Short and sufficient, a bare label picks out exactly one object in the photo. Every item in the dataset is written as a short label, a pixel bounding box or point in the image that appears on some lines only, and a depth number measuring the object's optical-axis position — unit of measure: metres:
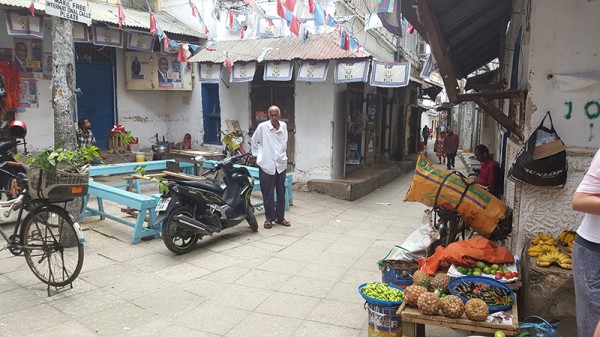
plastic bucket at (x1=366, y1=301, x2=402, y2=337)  3.24
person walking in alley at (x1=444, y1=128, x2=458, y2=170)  15.60
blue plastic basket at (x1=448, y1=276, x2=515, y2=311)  3.32
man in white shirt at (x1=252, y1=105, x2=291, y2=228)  6.96
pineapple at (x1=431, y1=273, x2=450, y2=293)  3.51
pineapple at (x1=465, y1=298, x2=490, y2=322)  2.95
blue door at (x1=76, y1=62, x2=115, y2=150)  11.58
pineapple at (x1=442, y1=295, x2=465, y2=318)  3.00
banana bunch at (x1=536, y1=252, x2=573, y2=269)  3.45
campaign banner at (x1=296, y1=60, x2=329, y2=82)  9.29
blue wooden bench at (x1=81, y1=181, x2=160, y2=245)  5.84
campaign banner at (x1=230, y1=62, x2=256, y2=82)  10.21
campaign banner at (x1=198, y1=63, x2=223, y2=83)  10.95
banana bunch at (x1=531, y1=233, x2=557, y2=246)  3.80
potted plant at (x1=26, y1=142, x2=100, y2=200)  4.10
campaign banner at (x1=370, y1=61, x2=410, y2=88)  8.73
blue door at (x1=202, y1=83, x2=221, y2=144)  12.57
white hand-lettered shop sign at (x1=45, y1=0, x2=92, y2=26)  5.35
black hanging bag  3.79
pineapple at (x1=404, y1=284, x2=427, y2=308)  3.19
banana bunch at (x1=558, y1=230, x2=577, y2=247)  3.76
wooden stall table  2.91
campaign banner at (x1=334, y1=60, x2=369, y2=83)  8.87
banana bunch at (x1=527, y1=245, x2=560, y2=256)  3.66
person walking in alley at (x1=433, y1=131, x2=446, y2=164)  17.75
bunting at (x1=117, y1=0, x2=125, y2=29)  9.04
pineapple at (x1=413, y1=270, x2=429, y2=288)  3.50
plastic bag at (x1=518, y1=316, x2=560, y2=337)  2.75
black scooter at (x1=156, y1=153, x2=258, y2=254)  5.44
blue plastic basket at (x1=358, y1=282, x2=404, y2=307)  3.22
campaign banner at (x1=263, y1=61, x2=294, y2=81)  9.70
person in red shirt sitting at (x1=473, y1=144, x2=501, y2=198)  6.23
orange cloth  3.83
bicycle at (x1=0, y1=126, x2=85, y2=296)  4.34
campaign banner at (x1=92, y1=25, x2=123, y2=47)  10.32
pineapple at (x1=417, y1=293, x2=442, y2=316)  3.05
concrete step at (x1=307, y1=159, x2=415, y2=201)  9.95
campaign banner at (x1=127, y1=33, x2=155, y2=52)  11.02
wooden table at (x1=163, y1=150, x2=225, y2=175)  9.77
